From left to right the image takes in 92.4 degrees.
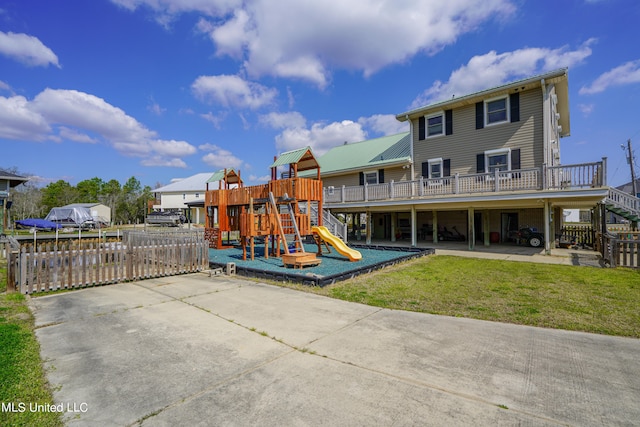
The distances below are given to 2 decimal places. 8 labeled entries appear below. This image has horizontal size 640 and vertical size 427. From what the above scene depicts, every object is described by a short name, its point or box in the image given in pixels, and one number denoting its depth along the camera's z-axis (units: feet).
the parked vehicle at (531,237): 54.29
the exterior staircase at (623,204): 45.32
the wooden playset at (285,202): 41.65
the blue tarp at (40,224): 98.37
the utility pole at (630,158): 116.46
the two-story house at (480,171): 45.78
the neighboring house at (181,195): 170.30
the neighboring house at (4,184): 61.16
